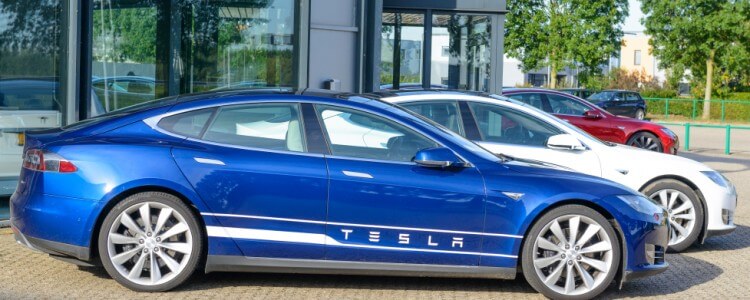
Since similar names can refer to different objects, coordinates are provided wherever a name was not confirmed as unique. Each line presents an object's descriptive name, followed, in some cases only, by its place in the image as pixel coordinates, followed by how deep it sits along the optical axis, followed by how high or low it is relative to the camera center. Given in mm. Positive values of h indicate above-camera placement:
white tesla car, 9852 -751
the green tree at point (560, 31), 53594 +2187
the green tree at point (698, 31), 53500 +2388
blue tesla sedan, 6984 -868
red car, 19906 -859
